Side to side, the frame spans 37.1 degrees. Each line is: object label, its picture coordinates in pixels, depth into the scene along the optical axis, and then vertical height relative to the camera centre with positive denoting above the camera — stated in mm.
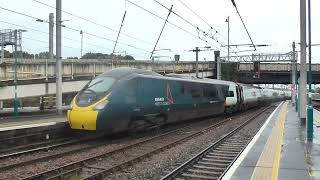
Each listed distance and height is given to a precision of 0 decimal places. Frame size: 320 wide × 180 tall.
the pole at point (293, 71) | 51975 +2192
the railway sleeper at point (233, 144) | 17530 -2007
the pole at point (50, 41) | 33531 +3655
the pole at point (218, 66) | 55653 +2823
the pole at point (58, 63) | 26078 +1440
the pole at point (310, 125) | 16797 -1237
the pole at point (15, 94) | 29559 -328
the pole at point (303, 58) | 21403 +1469
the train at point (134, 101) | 16688 -472
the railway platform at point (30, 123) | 16691 -1376
